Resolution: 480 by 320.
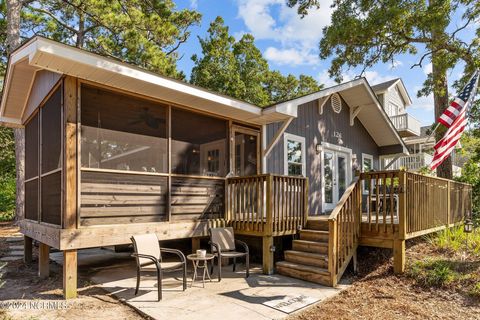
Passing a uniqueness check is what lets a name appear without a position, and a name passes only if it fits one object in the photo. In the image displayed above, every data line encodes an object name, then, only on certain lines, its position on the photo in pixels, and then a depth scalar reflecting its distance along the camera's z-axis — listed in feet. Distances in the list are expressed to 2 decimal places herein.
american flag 22.47
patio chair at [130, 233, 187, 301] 15.42
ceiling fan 19.30
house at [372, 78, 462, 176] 56.59
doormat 14.19
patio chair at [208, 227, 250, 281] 19.23
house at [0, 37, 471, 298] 16.44
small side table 17.26
